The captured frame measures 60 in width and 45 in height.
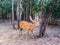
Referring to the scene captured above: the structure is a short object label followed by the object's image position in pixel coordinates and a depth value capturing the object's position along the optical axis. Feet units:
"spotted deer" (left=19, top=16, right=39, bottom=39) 7.27
